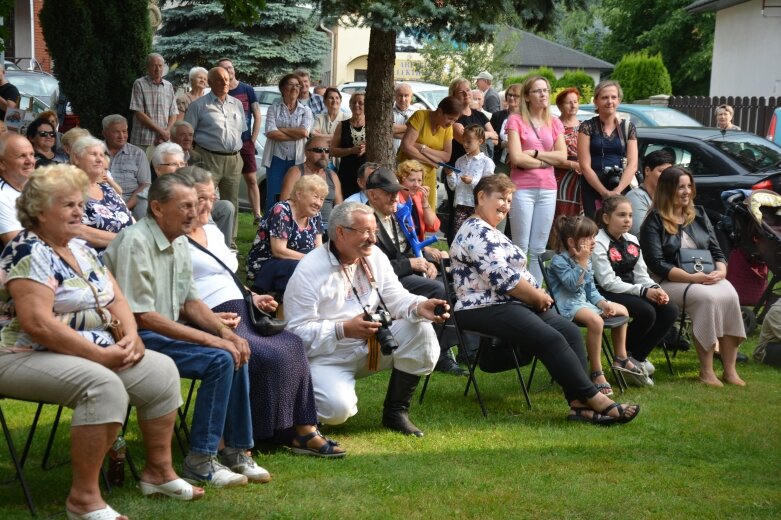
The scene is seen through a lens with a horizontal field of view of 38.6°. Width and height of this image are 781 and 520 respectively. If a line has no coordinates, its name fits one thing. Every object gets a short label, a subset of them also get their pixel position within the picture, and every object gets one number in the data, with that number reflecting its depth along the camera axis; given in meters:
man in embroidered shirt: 6.32
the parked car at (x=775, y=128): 18.48
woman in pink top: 10.21
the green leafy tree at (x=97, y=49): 13.91
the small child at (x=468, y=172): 10.98
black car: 13.17
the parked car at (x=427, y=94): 19.50
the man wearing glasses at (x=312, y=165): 9.47
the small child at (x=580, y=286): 7.79
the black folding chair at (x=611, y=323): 7.91
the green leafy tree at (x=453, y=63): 38.44
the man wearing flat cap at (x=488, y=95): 15.73
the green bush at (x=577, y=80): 43.22
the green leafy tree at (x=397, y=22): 10.60
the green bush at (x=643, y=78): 38.66
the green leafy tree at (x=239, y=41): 29.86
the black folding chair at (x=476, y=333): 7.32
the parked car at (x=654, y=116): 17.92
